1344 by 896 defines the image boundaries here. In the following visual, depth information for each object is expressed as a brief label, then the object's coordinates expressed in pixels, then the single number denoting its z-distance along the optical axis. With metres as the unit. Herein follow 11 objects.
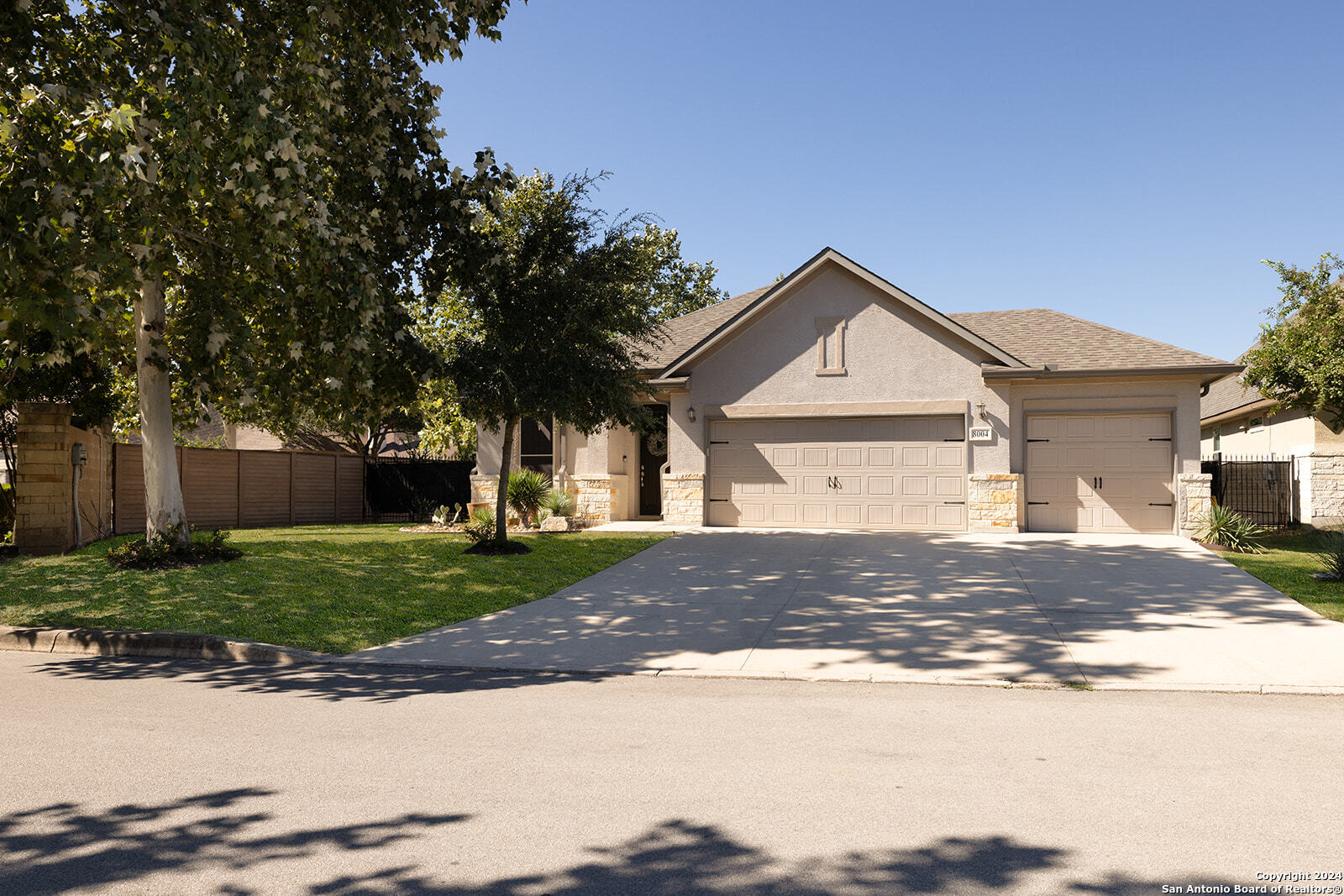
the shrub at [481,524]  15.04
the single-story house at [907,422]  17.45
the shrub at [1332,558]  11.73
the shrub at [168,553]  11.98
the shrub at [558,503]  19.08
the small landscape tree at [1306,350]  16.95
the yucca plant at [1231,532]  15.41
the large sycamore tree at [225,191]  7.80
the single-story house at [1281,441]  18.86
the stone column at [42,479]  13.88
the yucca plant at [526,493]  18.94
